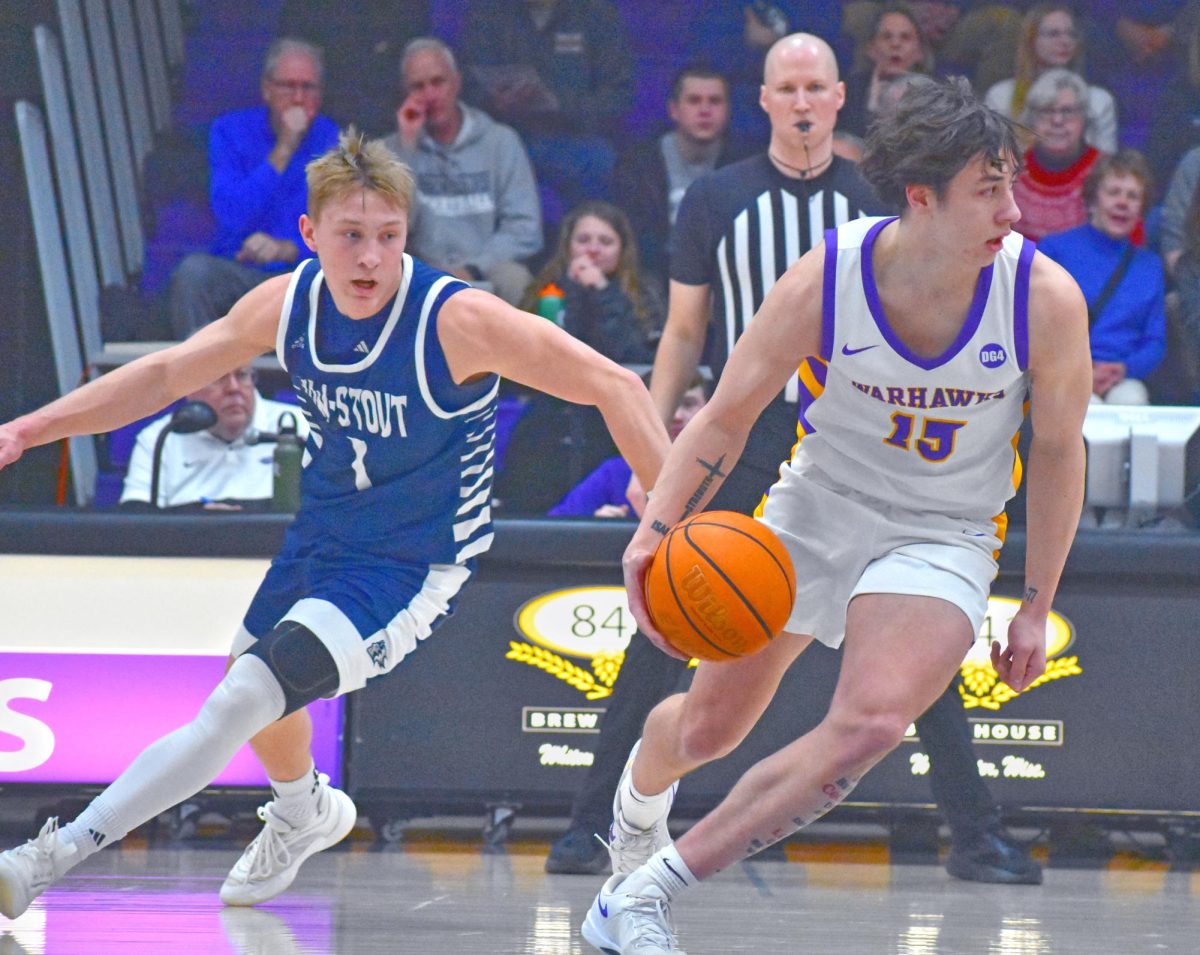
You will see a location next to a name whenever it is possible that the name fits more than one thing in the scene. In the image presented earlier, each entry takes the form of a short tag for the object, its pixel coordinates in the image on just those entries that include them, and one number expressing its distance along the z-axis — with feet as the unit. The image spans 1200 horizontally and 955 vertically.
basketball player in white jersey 20.54
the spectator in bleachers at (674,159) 52.01
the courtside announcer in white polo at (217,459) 39.40
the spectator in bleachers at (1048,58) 52.95
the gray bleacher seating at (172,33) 63.62
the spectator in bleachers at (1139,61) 60.23
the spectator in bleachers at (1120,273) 46.06
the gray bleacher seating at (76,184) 50.90
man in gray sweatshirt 51.01
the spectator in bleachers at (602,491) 37.99
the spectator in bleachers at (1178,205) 50.34
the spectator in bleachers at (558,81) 56.24
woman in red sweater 49.57
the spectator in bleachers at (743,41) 59.57
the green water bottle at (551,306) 45.55
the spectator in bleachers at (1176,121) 55.16
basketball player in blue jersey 24.62
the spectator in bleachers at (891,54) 53.21
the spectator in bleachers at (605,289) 44.39
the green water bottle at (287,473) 35.76
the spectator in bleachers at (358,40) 59.72
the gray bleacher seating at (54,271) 48.52
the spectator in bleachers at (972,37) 56.44
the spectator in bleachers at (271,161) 50.31
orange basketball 20.43
